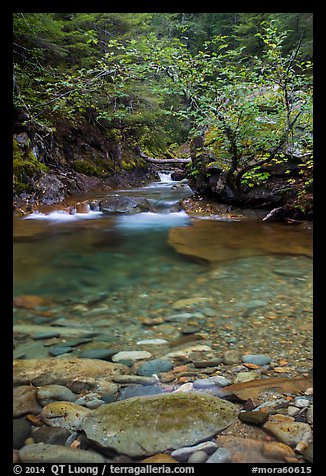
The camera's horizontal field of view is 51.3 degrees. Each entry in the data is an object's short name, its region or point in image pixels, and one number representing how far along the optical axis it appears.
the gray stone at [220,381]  2.30
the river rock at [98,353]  2.66
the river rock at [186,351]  2.67
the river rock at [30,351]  2.65
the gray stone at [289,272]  4.83
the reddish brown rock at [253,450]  1.63
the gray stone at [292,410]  1.95
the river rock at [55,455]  1.60
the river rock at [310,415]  1.86
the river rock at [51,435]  1.76
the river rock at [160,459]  1.61
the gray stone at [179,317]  3.38
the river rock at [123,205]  10.42
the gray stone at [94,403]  2.06
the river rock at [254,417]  1.88
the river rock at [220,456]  1.60
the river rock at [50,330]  3.05
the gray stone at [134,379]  2.33
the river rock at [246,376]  2.34
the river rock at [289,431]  1.71
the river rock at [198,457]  1.61
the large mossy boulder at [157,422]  1.70
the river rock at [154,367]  2.46
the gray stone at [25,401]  1.99
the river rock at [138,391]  2.19
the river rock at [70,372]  2.28
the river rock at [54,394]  2.11
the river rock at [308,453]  1.61
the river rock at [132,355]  2.64
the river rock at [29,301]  3.72
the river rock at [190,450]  1.63
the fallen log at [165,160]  14.15
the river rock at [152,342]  2.90
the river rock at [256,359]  2.56
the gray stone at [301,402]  2.02
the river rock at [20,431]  1.73
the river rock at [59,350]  2.71
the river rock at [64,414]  1.88
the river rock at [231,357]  2.58
